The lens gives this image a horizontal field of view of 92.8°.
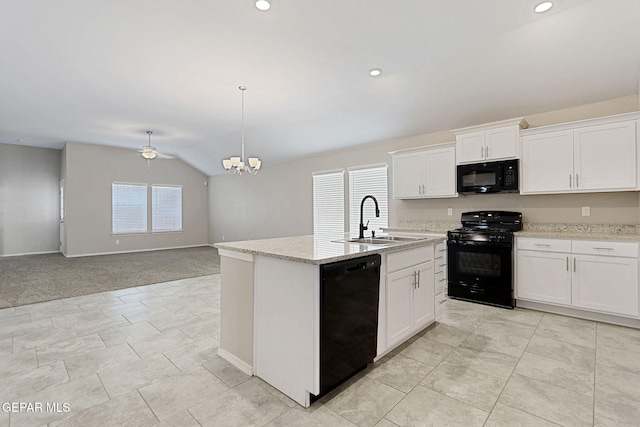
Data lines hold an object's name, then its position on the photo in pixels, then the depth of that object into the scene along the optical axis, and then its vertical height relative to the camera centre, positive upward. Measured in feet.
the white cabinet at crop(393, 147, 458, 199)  14.61 +2.09
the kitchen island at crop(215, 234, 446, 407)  6.17 -2.08
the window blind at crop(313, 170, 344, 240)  21.27 +0.99
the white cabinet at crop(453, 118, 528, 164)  12.50 +3.15
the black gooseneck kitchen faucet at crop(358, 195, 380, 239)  9.84 -0.45
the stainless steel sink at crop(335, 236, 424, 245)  9.37 -0.81
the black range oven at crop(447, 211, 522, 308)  12.17 -1.85
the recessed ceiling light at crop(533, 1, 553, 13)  7.93 +5.48
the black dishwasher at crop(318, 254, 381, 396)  6.14 -2.22
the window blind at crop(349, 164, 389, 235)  18.74 +1.49
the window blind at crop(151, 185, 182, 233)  30.09 +0.86
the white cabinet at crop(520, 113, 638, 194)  10.50 +2.10
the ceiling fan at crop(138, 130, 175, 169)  19.81 +4.16
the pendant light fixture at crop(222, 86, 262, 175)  14.35 +2.50
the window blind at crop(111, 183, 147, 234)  27.53 +0.81
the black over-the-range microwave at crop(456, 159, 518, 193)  12.56 +1.62
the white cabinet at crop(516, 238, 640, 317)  10.11 -2.16
